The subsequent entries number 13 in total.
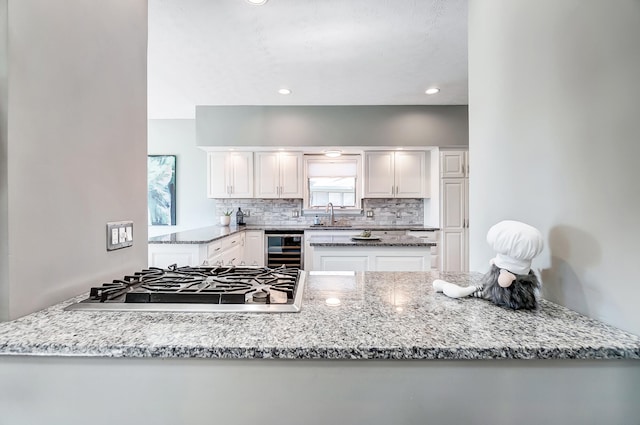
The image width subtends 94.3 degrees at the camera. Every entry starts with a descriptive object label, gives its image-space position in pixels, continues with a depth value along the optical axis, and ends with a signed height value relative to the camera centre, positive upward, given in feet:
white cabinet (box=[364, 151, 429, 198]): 14.82 +1.87
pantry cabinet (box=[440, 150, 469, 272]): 13.71 +0.06
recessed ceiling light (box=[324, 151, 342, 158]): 15.52 +3.08
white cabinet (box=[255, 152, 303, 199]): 15.08 +1.94
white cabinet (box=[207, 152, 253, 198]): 15.01 +1.94
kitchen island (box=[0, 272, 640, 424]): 2.16 -1.24
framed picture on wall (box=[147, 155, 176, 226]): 16.05 +1.27
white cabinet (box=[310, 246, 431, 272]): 8.60 -1.36
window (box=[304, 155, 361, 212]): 15.96 +1.62
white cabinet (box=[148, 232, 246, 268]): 8.75 -1.25
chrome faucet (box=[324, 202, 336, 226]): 15.88 -0.17
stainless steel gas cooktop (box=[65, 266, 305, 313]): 2.85 -0.86
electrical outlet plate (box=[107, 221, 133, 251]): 3.82 -0.29
